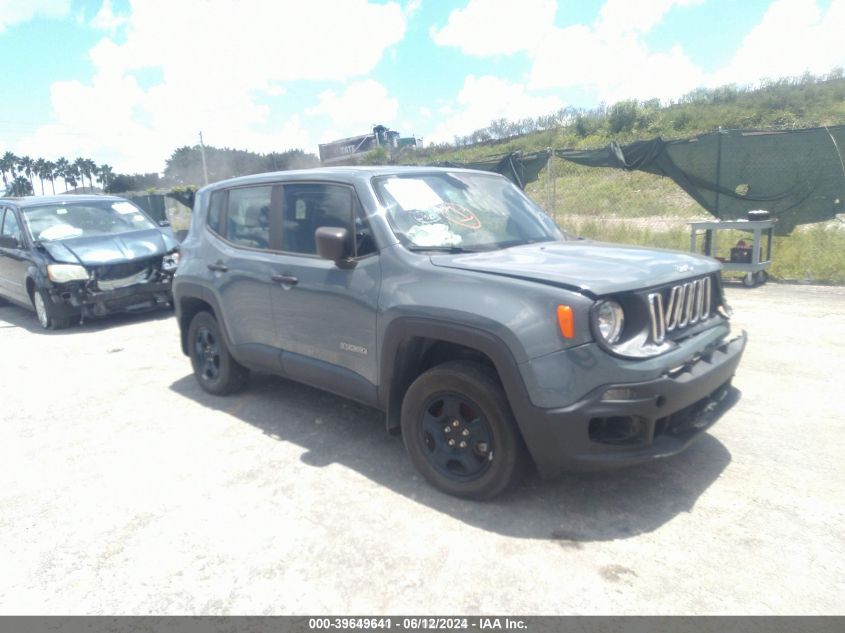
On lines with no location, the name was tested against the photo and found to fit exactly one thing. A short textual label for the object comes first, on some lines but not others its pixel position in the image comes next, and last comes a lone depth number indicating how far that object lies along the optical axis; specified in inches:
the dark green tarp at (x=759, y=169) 355.3
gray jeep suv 111.5
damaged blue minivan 317.4
